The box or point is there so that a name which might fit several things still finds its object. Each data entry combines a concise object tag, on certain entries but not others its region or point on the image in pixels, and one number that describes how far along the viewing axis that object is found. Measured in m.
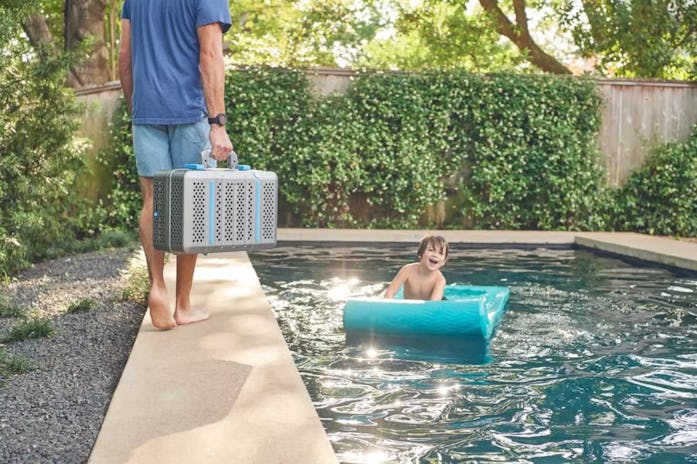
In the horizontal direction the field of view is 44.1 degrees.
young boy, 5.86
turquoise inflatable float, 5.03
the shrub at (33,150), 6.66
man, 4.07
